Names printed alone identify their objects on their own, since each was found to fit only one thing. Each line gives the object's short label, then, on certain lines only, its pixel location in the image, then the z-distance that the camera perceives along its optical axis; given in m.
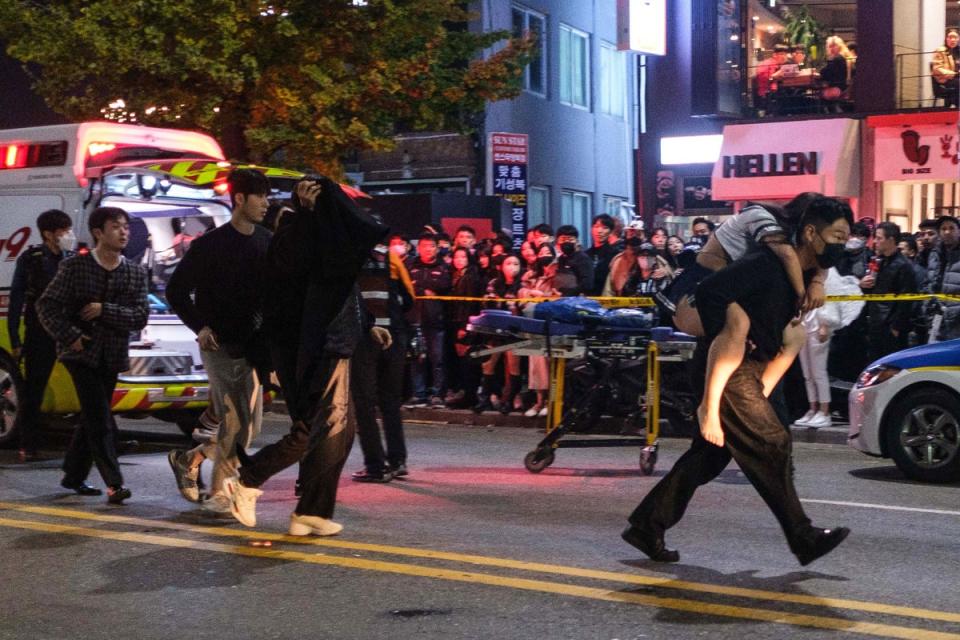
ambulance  12.45
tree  20.17
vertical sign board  22.55
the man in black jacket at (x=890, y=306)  14.27
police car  10.88
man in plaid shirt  9.49
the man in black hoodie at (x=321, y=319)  7.88
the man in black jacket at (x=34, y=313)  11.52
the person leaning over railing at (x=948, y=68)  25.56
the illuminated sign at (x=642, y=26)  28.14
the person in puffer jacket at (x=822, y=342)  14.03
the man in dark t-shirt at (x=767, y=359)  6.98
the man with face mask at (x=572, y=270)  14.87
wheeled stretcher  11.11
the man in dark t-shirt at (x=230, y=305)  8.67
